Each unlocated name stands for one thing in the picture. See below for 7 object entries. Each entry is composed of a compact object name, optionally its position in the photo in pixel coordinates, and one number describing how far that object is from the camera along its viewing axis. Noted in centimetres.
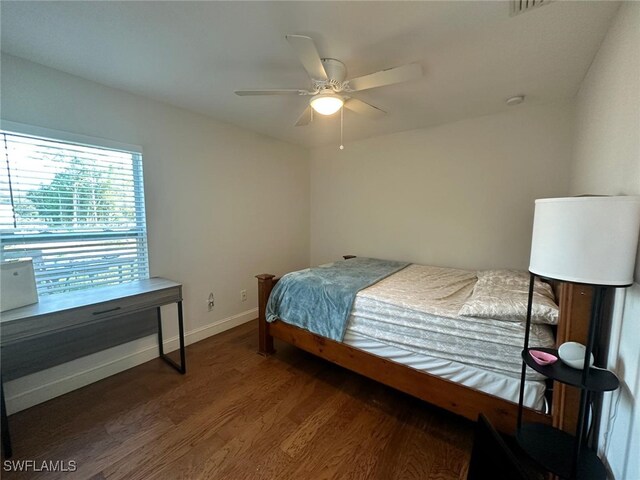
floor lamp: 86
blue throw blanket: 204
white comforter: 144
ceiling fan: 143
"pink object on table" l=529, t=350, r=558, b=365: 113
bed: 143
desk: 148
